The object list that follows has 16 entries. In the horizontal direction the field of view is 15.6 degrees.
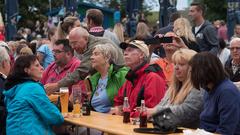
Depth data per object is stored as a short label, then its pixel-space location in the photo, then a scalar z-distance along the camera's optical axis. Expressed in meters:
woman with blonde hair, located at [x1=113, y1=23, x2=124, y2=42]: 15.74
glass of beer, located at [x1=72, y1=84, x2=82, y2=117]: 9.78
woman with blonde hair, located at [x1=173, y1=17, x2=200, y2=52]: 11.19
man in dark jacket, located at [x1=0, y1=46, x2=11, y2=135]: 9.98
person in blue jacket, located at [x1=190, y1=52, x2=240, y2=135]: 7.46
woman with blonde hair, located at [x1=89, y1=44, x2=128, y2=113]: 10.48
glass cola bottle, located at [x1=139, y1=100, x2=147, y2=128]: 8.14
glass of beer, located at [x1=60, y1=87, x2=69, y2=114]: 9.85
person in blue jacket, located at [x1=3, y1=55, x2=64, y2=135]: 8.78
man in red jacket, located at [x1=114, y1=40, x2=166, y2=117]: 9.17
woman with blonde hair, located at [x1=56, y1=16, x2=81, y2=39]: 13.97
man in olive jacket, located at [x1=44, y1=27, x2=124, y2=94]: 10.93
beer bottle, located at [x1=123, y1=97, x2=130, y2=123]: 8.59
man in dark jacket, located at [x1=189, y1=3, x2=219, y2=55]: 12.90
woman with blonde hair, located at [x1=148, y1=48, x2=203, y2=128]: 8.21
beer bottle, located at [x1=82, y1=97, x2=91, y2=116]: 9.73
